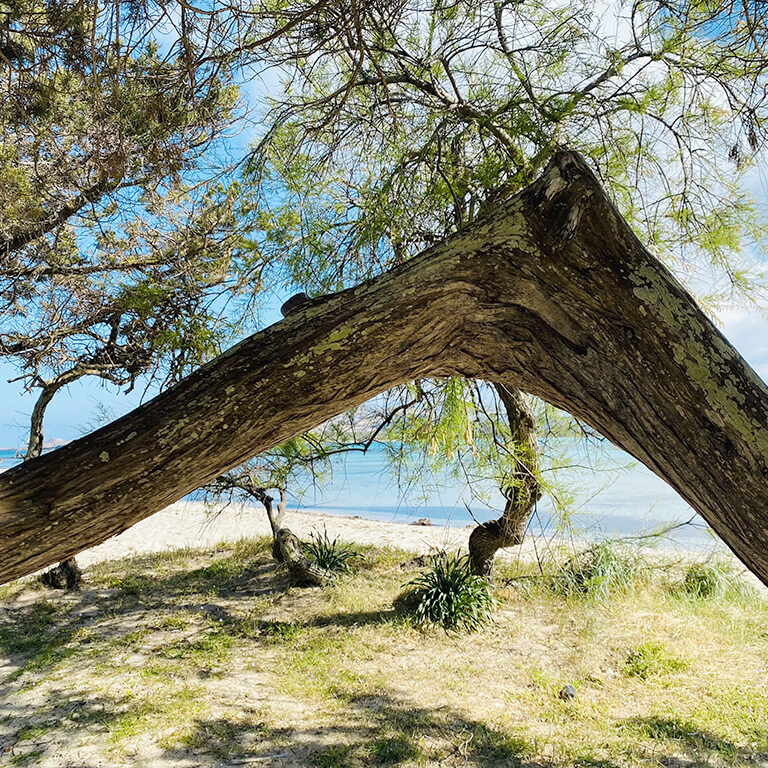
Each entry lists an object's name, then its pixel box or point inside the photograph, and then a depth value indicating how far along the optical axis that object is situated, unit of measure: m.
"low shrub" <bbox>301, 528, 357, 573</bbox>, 6.39
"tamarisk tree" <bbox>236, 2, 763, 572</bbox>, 3.29
